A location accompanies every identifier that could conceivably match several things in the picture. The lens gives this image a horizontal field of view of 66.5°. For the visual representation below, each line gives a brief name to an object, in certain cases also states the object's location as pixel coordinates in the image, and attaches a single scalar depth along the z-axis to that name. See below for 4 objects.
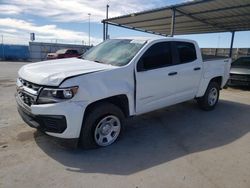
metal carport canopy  9.08
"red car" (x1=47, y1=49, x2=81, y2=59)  17.95
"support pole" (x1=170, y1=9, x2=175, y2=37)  9.78
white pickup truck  2.87
